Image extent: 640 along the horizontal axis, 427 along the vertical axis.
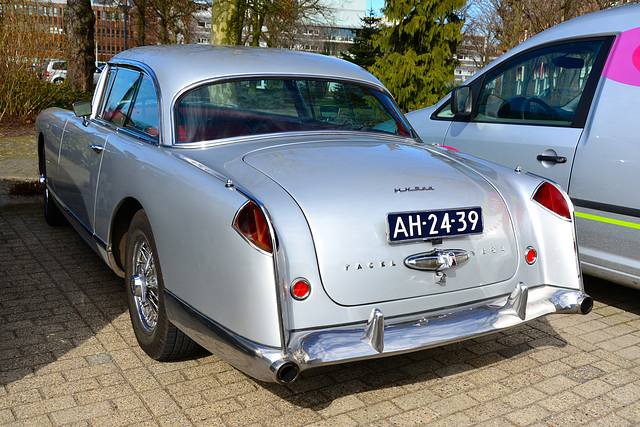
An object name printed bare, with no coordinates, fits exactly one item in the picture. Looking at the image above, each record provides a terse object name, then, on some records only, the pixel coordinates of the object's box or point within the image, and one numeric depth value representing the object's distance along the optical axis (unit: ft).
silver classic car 8.78
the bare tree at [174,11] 111.24
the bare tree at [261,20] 43.47
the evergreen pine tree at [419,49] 61.21
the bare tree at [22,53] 42.47
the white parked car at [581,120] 13.71
